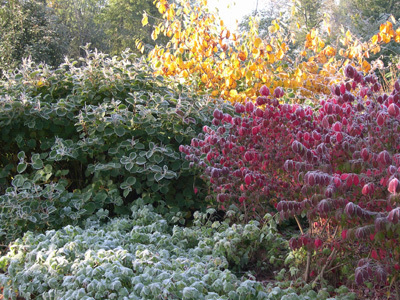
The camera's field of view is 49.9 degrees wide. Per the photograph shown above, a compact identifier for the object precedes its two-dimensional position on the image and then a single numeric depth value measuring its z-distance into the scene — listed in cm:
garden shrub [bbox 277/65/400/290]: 194
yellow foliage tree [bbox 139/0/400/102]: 534
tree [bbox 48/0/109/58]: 2064
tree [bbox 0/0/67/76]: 1459
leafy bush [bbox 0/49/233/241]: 358
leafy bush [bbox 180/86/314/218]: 278
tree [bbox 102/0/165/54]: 2403
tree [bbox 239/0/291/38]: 2811
